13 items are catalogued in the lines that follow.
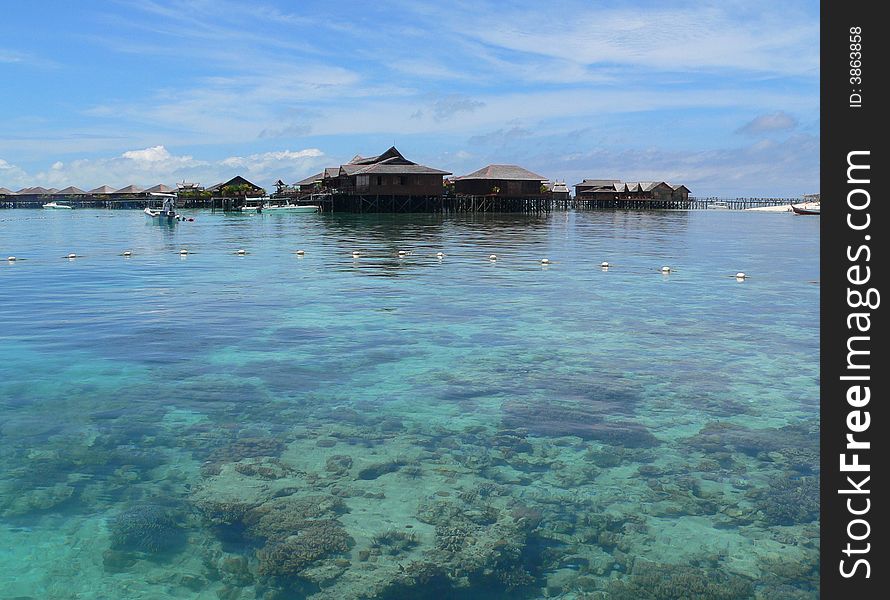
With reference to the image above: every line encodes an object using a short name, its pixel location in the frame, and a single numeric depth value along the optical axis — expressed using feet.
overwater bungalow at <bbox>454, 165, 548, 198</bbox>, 281.54
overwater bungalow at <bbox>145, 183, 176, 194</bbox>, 390.19
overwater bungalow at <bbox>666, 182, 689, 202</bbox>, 407.83
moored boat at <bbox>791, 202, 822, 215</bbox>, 347.15
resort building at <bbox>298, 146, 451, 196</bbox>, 256.73
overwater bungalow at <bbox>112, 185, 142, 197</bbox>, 395.14
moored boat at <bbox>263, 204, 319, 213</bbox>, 287.28
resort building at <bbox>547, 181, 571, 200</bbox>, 349.92
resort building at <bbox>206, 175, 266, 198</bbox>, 341.00
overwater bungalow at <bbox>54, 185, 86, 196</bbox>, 407.03
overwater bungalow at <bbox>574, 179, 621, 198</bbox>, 385.50
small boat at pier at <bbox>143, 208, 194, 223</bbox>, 191.52
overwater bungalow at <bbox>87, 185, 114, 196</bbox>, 402.31
